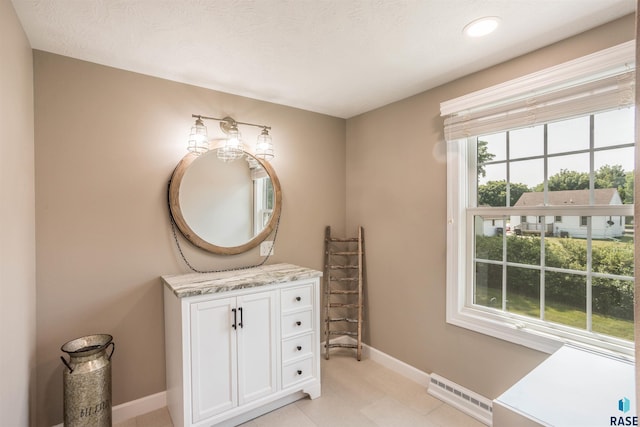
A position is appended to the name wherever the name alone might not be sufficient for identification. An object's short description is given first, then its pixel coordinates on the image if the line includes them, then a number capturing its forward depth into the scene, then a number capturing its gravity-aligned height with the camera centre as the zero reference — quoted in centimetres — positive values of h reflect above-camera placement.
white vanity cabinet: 187 -91
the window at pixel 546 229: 164 -13
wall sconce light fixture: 226 +54
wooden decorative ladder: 299 -82
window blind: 154 +67
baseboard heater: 204 -136
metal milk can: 173 -103
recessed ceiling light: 158 +98
